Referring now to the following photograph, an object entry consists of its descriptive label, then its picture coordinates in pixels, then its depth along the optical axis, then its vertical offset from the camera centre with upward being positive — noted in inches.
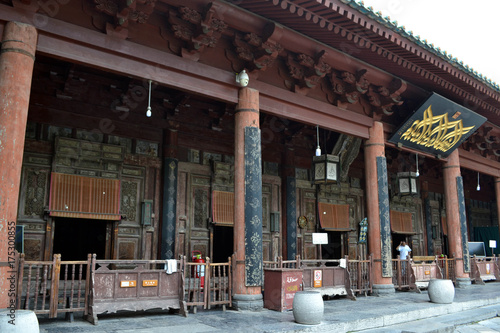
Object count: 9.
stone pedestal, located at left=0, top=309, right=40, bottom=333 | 177.2 -30.5
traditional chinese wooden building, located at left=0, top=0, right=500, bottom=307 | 279.1 +120.4
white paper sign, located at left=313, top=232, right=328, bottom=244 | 443.5 +11.3
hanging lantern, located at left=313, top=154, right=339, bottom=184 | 421.1 +79.1
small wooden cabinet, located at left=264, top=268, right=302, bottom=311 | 308.7 -27.7
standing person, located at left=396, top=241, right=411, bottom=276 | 524.7 -1.5
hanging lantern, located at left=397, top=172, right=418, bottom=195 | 511.8 +78.4
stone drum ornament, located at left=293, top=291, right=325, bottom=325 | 257.9 -36.2
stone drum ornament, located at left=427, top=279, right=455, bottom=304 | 361.1 -36.2
